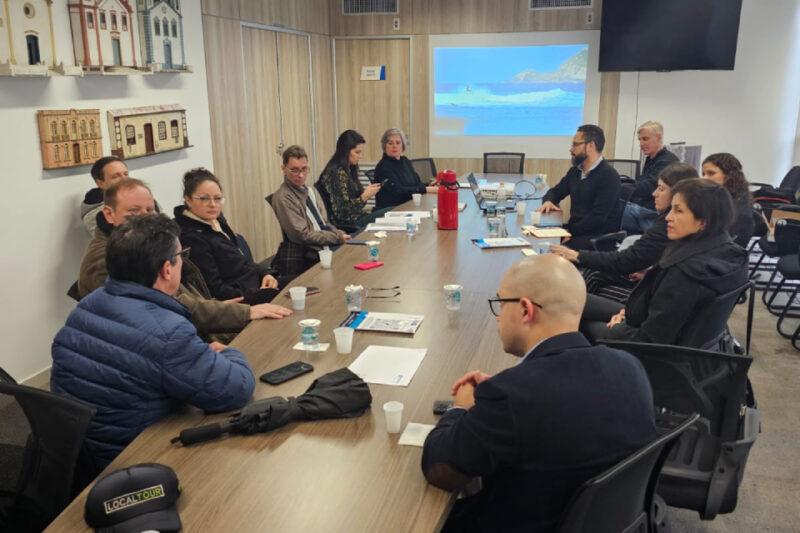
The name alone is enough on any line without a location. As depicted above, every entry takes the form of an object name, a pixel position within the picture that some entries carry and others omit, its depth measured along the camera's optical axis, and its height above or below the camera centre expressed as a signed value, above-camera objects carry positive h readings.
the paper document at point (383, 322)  2.73 -0.89
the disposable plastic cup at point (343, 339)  2.48 -0.85
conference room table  1.55 -0.92
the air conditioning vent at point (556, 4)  7.92 +1.16
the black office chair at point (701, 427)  2.08 -1.01
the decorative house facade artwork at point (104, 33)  4.23 +0.47
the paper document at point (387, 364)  2.27 -0.90
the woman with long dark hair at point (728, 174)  4.01 -0.41
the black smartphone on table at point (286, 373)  2.26 -0.90
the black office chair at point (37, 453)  1.67 -0.89
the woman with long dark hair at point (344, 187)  5.50 -0.66
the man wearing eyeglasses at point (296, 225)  4.59 -0.81
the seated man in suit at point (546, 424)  1.42 -0.67
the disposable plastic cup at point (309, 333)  2.55 -0.85
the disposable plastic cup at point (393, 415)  1.89 -0.86
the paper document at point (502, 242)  4.19 -0.85
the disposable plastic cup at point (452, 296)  2.91 -0.82
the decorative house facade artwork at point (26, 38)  3.65 +0.38
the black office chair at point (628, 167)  7.55 -0.70
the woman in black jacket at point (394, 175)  6.19 -0.65
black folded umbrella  1.89 -0.87
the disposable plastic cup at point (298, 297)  3.00 -0.84
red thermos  4.56 -0.65
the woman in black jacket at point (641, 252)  3.67 -0.81
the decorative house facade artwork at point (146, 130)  4.68 -0.18
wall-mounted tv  7.36 +0.77
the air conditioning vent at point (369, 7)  8.41 +1.20
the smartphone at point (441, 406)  2.03 -0.90
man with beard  4.83 -0.64
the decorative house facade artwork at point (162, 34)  4.94 +0.53
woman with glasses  3.49 -0.70
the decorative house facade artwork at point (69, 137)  4.03 -0.19
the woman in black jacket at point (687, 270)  2.55 -0.63
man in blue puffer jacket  1.92 -0.71
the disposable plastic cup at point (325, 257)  3.71 -0.83
